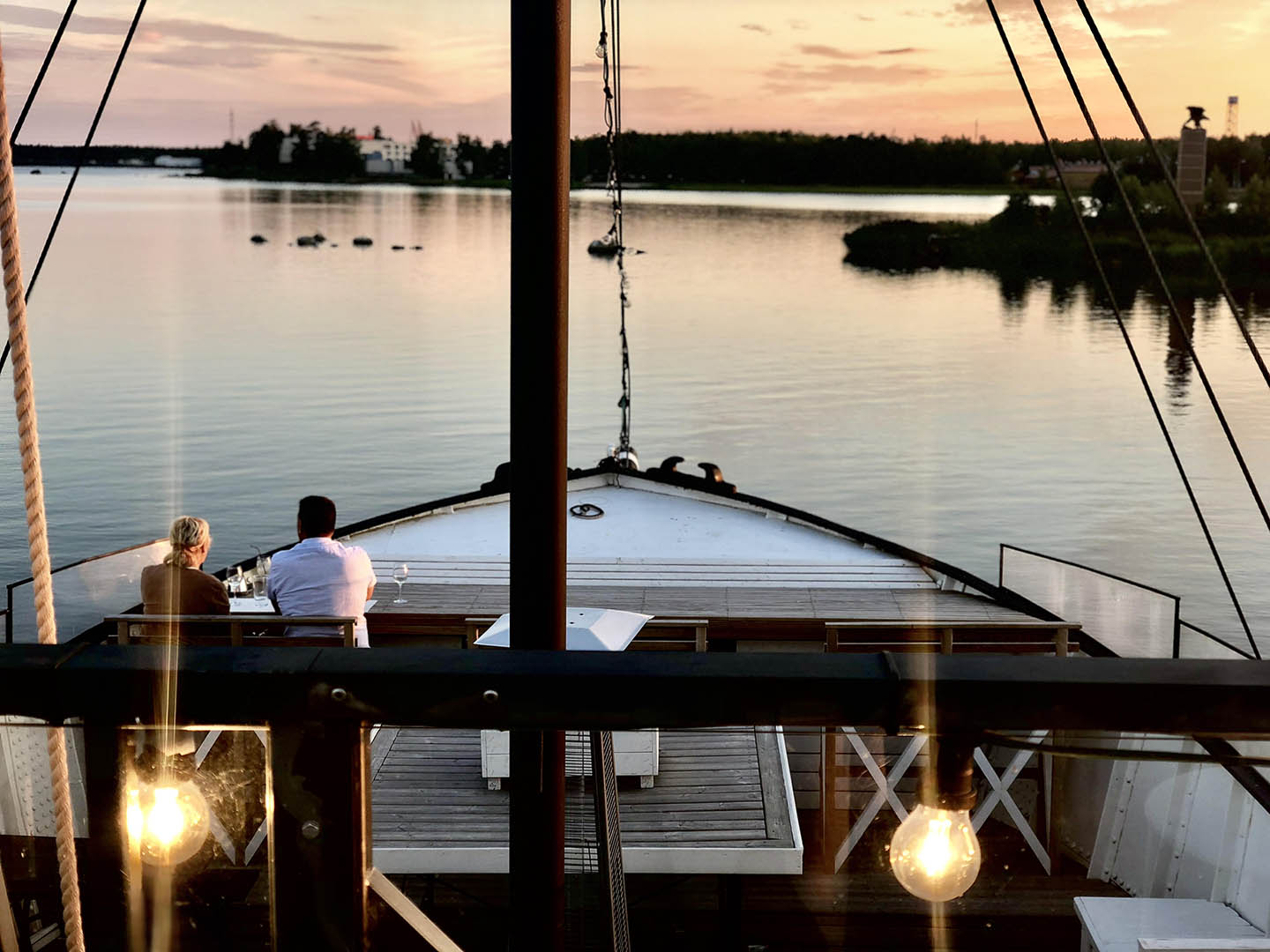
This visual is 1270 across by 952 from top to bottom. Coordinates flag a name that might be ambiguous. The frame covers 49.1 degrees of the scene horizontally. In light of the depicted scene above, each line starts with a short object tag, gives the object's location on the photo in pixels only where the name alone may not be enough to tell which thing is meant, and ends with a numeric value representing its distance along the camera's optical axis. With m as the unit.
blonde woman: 5.92
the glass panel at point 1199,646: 6.28
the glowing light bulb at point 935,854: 2.21
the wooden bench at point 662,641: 5.86
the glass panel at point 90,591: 7.72
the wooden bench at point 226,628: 5.57
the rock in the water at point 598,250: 85.50
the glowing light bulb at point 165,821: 1.95
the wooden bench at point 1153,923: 4.26
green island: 66.19
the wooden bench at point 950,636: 5.80
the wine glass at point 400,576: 7.70
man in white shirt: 6.07
